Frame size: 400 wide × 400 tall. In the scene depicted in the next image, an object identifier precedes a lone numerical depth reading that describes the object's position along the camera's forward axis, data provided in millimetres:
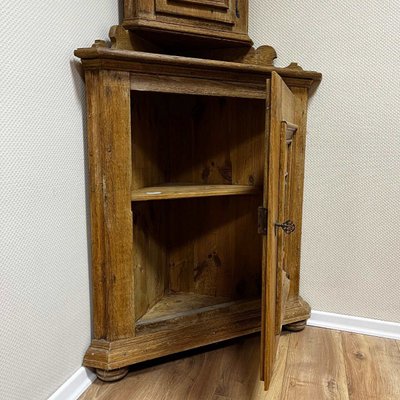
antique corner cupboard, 1272
